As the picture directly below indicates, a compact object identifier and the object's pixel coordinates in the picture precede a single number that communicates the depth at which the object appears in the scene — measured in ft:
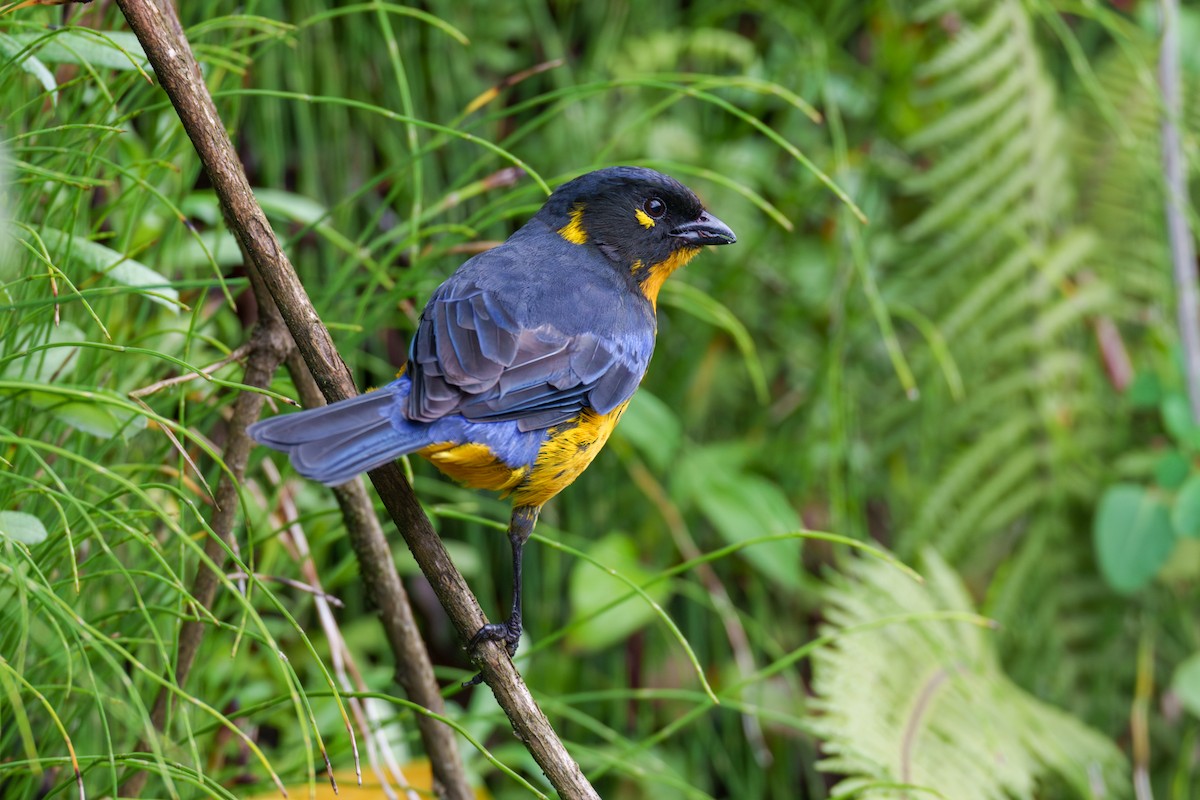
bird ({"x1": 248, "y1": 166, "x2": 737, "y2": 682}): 12.94
